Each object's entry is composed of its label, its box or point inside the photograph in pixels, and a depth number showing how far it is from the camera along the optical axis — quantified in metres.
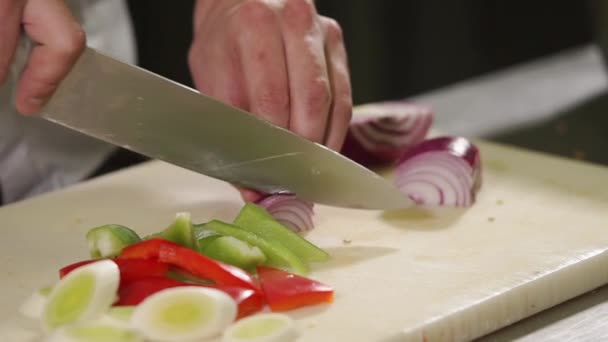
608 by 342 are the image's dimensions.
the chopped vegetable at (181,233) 0.82
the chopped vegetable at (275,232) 0.84
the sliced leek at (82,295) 0.77
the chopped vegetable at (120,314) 0.76
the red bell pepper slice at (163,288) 0.78
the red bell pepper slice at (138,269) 0.79
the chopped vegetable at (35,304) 0.79
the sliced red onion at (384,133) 0.98
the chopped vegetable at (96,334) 0.75
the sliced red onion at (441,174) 0.91
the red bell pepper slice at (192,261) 0.79
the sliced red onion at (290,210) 0.88
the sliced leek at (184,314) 0.75
